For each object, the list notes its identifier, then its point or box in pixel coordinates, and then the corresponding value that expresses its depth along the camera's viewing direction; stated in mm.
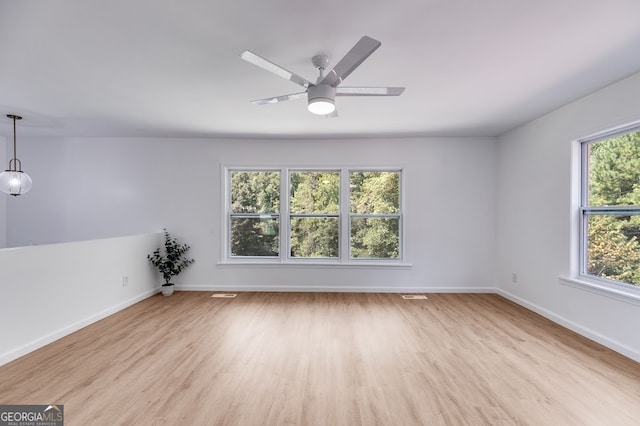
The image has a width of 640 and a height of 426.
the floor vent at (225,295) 4773
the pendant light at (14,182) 3525
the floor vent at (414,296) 4727
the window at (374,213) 5199
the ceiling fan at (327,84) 1939
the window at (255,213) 5270
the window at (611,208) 2920
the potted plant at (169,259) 4887
